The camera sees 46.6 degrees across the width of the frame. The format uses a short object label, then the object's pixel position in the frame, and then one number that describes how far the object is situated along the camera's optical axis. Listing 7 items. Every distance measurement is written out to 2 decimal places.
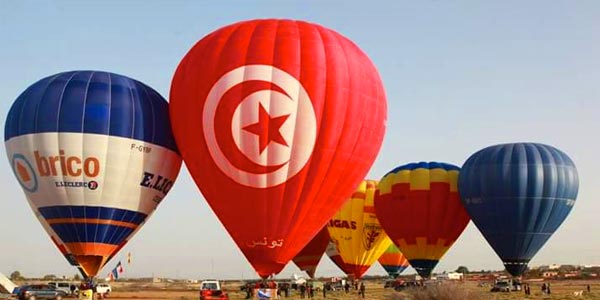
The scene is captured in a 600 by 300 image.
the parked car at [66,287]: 39.87
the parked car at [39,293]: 34.36
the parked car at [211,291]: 30.41
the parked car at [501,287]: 45.53
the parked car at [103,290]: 42.51
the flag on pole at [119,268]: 40.09
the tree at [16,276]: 102.28
